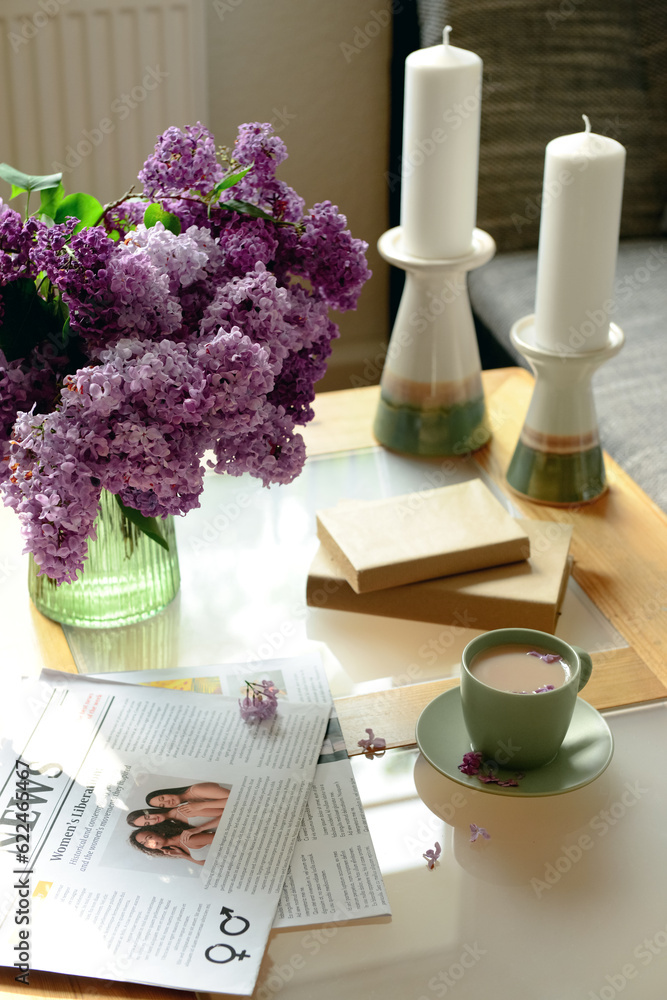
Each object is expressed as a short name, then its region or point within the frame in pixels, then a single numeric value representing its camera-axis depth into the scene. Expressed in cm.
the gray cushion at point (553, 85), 189
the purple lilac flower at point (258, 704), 85
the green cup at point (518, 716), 74
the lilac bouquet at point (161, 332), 71
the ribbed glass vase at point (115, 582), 91
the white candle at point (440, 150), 112
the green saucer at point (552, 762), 76
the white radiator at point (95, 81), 194
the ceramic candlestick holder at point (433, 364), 121
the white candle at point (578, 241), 104
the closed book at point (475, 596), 96
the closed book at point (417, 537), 97
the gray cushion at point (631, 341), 143
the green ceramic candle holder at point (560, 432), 113
